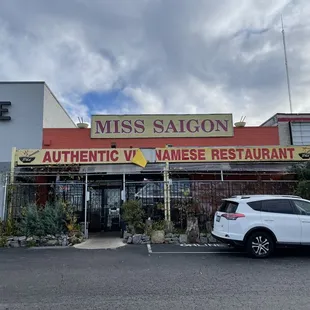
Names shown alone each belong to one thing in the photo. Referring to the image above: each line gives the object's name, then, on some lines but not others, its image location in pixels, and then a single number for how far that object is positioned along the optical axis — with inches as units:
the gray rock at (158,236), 461.4
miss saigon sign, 630.5
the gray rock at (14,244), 453.4
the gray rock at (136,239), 460.4
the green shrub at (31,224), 454.9
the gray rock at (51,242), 457.1
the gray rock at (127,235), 469.4
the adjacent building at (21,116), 623.8
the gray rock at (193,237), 462.9
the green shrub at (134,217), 483.5
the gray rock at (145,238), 463.8
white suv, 350.9
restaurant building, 523.2
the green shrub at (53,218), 459.8
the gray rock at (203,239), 464.1
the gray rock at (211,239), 464.1
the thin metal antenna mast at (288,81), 770.5
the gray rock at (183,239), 463.5
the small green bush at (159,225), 481.7
